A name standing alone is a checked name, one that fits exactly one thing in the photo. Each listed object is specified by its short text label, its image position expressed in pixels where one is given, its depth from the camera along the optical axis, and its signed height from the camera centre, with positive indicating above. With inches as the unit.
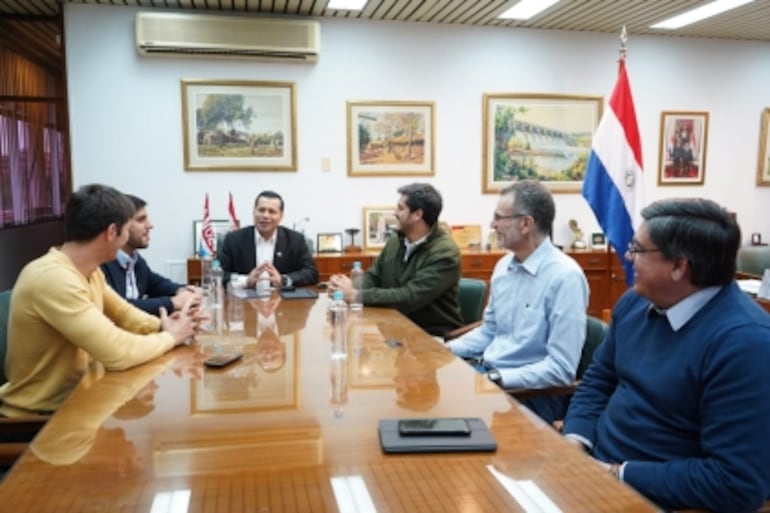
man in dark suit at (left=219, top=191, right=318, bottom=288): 159.8 -14.7
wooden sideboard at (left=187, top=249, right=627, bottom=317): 209.3 -26.0
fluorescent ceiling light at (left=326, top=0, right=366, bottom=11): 197.8 +61.4
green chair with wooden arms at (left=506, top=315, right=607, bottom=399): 92.4 -22.4
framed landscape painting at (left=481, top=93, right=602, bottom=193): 229.9 +21.3
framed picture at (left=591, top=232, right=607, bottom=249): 233.9 -17.9
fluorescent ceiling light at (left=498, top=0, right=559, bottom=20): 200.4 +62.4
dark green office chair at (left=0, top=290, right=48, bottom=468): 62.6 -26.8
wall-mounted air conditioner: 198.2 +51.4
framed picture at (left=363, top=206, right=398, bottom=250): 224.4 -11.9
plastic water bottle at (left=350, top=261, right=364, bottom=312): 119.0 -19.7
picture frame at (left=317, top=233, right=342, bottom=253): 218.2 -18.2
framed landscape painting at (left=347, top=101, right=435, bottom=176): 221.1 +19.9
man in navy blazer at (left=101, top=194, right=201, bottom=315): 112.1 -18.6
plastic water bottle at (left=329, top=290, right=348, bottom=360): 83.7 -20.8
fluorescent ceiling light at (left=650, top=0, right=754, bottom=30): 199.9 +62.7
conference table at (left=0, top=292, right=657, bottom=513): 42.7 -21.5
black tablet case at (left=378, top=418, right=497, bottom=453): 50.5 -21.0
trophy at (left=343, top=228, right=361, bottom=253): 218.2 -18.6
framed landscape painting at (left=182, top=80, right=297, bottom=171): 209.8 +22.9
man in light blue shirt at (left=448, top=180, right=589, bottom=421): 86.4 -16.8
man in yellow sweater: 73.8 -16.3
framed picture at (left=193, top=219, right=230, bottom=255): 210.3 -13.0
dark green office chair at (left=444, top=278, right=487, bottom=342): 138.7 -24.4
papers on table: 150.1 -23.5
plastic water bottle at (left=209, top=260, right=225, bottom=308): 118.7 -19.9
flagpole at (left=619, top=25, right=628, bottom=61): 160.4 +39.1
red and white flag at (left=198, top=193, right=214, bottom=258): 192.4 -15.0
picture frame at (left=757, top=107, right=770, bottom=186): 249.4 +18.1
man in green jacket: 121.3 -16.5
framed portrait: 241.9 +19.0
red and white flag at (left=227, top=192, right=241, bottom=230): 205.5 -8.4
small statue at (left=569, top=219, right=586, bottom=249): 233.0 -15.7
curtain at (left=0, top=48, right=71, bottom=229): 226.7 +13.3
